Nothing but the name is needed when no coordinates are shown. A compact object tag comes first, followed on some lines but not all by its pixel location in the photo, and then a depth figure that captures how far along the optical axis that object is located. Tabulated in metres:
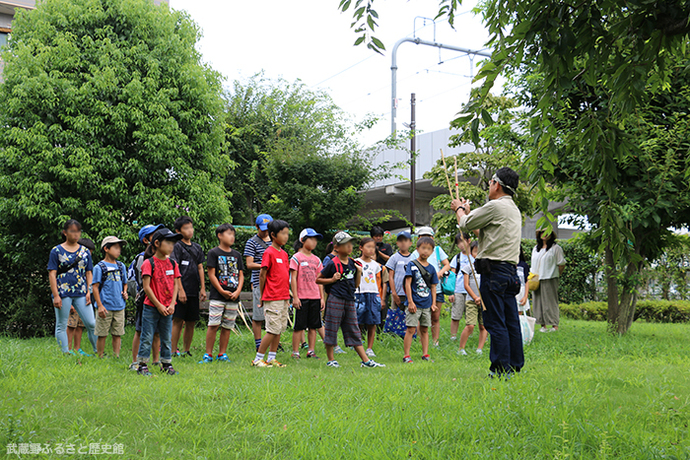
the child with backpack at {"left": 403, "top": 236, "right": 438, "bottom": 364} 7.43
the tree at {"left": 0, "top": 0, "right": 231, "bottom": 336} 9.07
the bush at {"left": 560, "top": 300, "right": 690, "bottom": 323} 14.95
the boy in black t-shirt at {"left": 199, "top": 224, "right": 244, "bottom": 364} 7.24
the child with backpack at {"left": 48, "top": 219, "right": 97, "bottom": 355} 6.87
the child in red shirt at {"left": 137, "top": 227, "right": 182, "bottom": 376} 5.92
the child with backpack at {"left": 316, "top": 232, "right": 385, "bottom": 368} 6.91
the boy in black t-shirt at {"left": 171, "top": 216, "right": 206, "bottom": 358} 7.41
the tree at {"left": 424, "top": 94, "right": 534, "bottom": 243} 14.55
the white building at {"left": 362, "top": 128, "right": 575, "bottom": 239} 23.56
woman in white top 10.70
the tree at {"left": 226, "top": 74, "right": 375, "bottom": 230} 14.93
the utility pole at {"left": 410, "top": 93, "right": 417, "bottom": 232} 21.02
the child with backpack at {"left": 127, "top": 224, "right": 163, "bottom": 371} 6.22
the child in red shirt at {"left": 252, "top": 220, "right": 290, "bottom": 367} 6.78
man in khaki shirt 5.12
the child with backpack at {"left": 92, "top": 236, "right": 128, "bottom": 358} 7.07
